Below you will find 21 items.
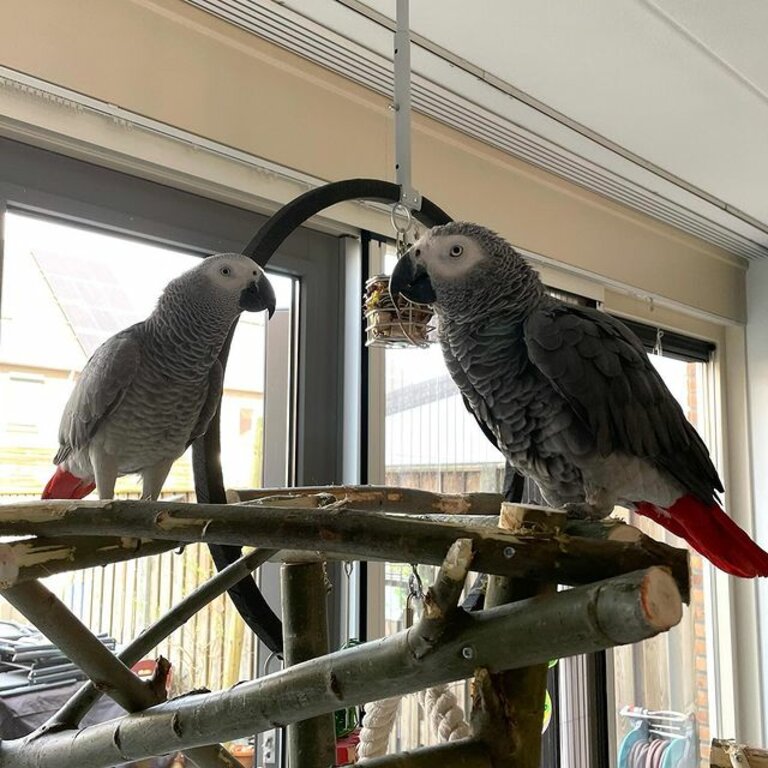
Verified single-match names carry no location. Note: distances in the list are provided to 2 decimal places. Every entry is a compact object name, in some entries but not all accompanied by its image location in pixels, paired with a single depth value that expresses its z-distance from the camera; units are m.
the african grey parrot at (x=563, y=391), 0.94
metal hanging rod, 1.02
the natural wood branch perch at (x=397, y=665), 0.44
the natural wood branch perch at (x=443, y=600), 0.48
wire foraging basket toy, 1.18
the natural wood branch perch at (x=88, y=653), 0.71
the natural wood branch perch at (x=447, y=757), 0.53
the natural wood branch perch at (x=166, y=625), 0.82
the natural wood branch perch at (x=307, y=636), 0.80
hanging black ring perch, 0.93
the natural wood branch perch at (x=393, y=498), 0.95
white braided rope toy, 0.92
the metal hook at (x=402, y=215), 1.06
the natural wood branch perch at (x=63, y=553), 0.58
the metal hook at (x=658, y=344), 2.73
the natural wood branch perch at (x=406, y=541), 0.50
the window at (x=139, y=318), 1.29
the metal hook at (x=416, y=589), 0.75
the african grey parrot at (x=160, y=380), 1.01
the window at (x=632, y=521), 1.84
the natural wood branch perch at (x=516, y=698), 0.53
